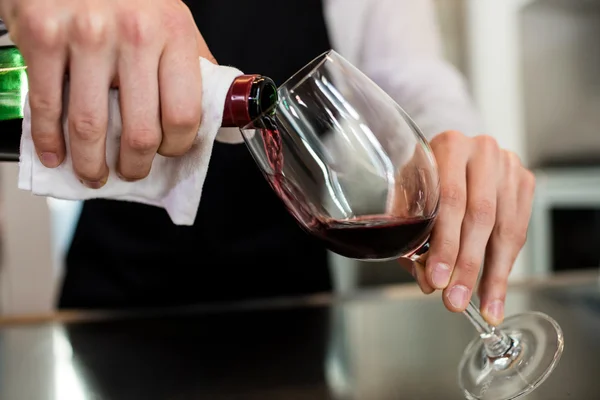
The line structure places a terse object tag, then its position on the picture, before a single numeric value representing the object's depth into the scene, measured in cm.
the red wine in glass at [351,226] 43
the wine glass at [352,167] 42
